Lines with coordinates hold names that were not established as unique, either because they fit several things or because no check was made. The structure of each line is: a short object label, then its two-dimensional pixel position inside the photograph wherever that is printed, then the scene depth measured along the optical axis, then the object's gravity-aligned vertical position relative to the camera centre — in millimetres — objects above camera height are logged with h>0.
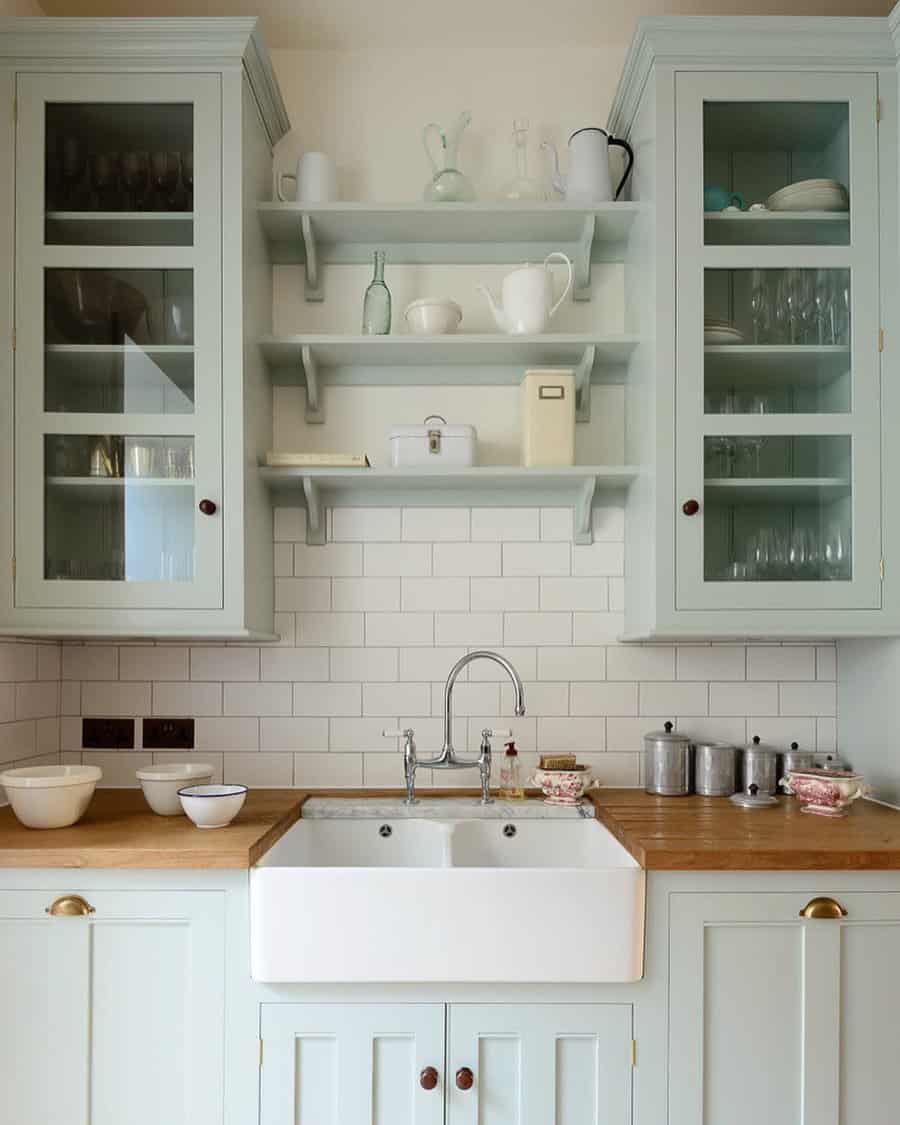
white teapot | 2350 +662
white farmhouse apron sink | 1778 -669
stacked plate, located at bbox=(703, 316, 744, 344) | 2184 +536
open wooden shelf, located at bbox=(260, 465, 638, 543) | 2303 +206
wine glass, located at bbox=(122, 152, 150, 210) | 2172 +893
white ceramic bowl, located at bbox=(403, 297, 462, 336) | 2357 +624
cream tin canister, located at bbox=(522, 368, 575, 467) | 2355 +363
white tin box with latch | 2350 +298
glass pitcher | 2365 +967
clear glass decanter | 2439 +1001
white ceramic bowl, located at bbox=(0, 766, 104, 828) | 1928 -471
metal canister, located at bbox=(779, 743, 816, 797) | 2402 -492
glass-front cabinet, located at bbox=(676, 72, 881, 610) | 2168 +468
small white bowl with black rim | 1947 -492
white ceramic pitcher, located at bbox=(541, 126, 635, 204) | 2373 +998
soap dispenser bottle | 2381 -528
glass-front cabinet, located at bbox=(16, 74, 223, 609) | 2131 +495
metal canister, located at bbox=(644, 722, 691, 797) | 2371 -494
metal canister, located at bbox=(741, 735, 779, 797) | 2371 -508
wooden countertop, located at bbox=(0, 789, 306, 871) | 1792 -543
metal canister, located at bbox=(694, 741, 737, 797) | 2371 -510
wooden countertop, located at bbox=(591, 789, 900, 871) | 1798 -548
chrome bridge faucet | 2330 -469
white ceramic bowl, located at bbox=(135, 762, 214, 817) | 2105 -485
